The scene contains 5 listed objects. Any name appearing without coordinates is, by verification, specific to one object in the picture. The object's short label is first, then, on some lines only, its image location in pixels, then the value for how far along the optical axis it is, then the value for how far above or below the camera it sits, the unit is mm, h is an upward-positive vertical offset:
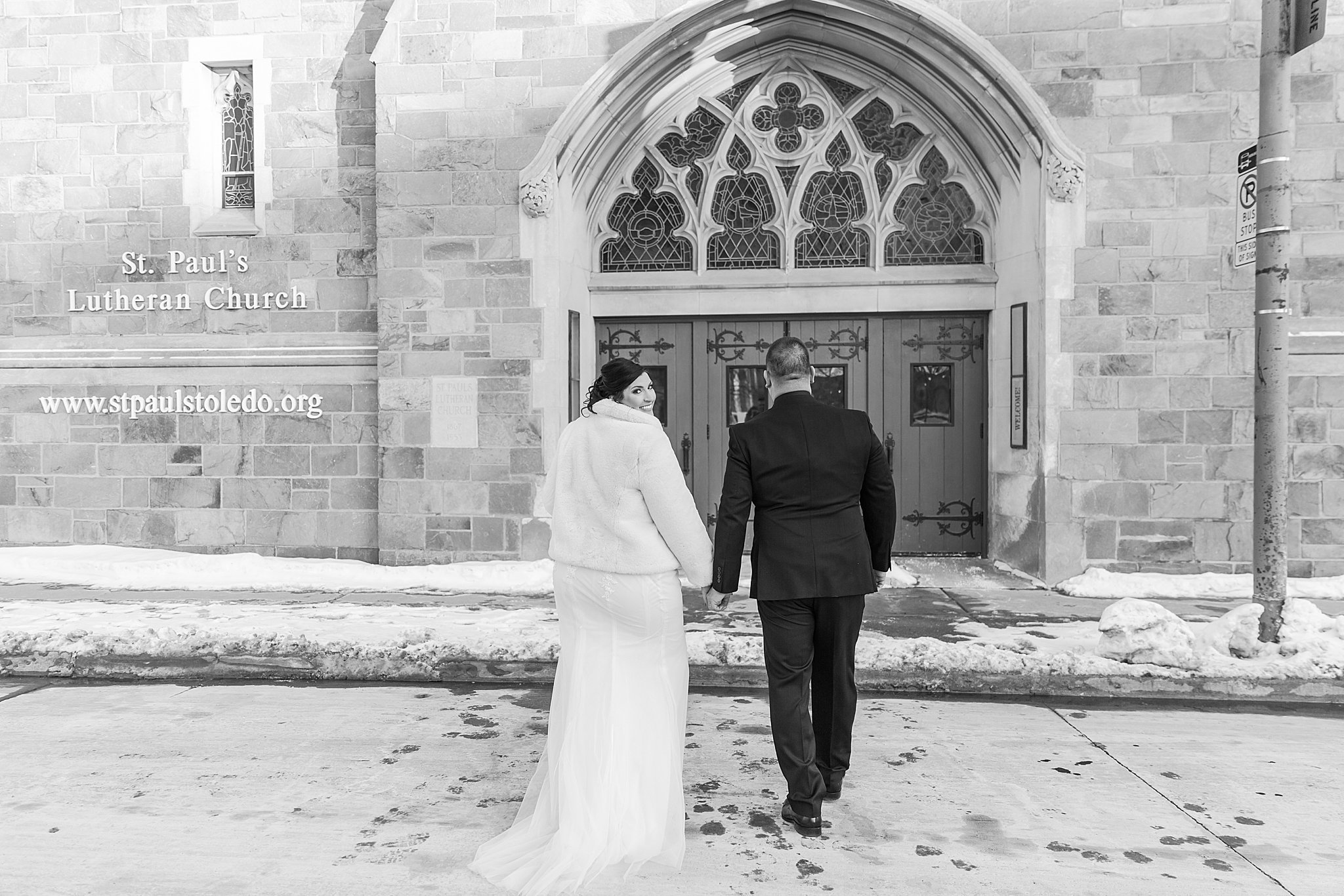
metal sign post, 5992 +798
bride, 3525 -672
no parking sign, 6172 +1339
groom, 3734 -397
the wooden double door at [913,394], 9664 +359
